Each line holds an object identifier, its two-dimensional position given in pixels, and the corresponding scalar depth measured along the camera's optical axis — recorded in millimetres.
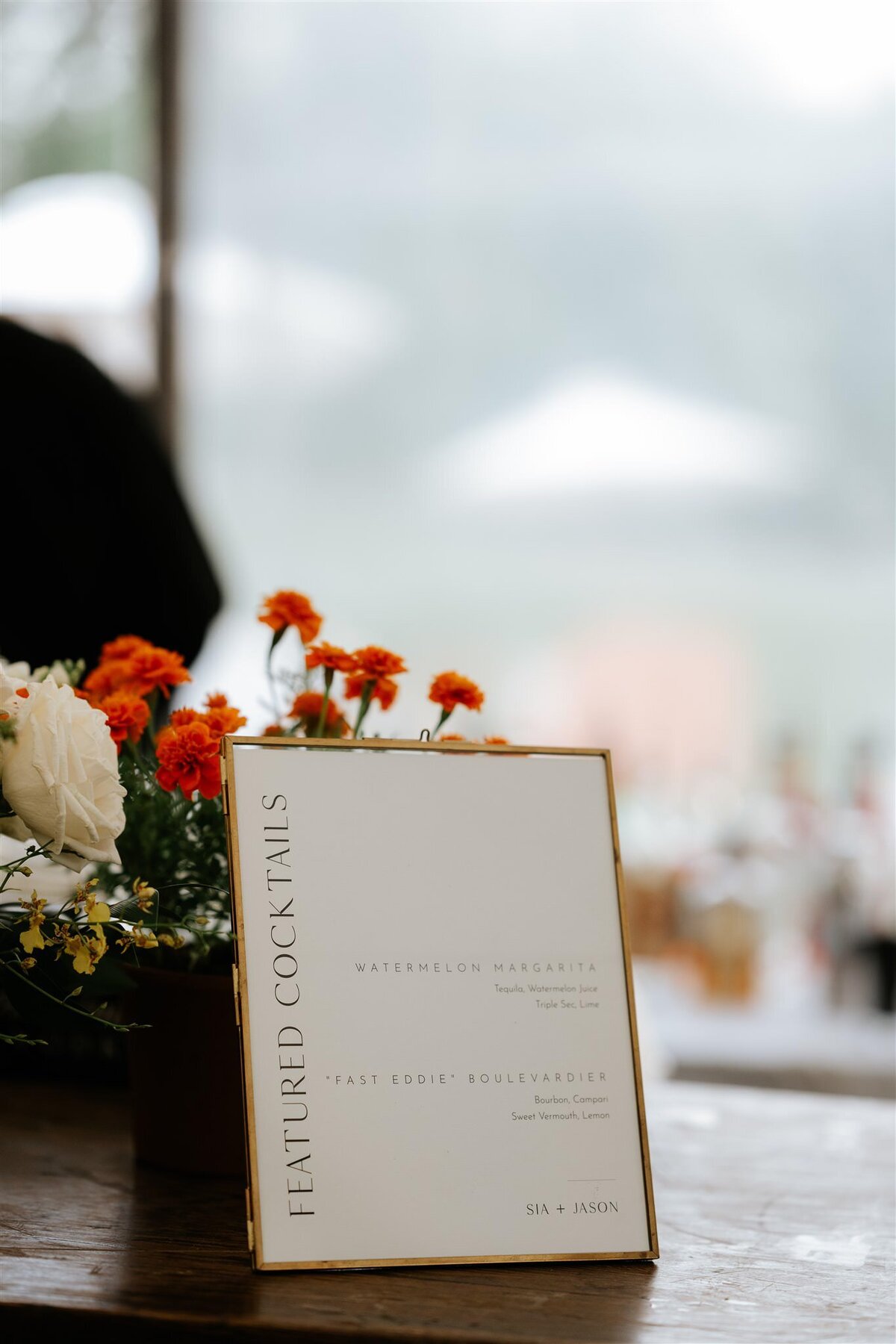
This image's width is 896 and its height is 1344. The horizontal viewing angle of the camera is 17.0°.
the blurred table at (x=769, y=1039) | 4523
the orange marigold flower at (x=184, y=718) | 1458
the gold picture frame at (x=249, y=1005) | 1364
